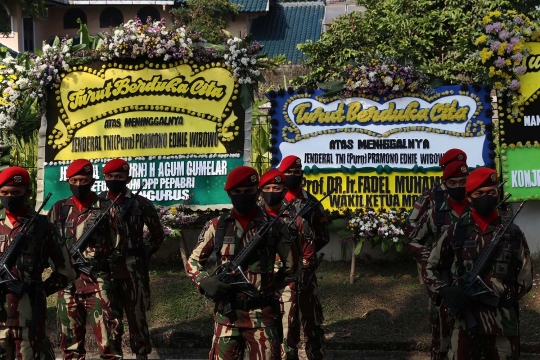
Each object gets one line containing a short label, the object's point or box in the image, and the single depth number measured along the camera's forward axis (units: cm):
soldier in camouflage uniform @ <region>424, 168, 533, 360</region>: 548
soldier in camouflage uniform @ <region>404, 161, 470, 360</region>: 706
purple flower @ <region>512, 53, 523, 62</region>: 1012
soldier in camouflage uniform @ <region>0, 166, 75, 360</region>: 582
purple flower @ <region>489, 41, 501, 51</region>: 1025
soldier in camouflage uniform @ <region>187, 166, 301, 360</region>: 578
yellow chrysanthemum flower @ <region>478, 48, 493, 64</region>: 1027
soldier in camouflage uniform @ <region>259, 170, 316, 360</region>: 750
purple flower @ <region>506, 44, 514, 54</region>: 1020
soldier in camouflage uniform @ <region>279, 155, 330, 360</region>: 795
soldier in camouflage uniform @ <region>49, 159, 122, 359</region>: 742
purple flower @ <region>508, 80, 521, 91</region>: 1016
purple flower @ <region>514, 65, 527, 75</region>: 1015
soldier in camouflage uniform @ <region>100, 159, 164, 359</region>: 781
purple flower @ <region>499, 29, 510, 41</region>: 1023
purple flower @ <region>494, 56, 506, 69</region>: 1012
